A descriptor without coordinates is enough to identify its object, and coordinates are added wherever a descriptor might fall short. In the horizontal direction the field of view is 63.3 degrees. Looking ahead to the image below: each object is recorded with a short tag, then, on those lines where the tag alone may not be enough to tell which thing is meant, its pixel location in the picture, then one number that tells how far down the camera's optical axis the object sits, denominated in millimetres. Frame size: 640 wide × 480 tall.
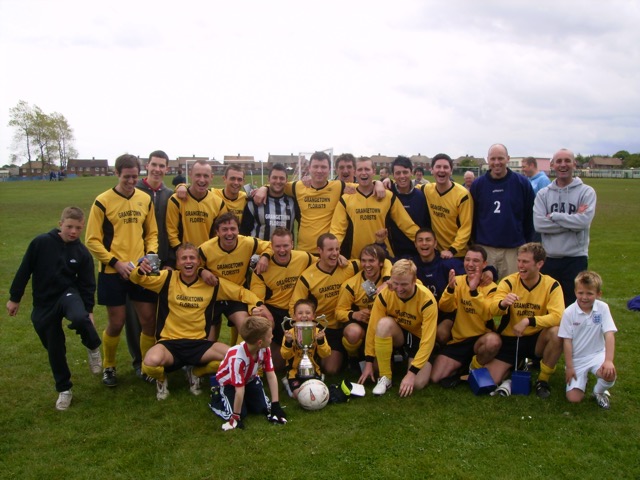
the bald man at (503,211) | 5562
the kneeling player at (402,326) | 4805
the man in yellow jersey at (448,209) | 5641
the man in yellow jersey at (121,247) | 4926
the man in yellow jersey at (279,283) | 5496
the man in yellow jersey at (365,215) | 5820
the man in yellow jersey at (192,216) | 5574
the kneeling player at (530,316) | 4697
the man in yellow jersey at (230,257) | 5273
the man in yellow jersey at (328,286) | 5348
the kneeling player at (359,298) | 5262
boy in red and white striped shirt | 4184
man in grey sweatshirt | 5316
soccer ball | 4430
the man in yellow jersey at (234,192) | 5918
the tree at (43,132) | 75062
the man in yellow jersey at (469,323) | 4938
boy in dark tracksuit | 4527
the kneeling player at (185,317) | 4773
